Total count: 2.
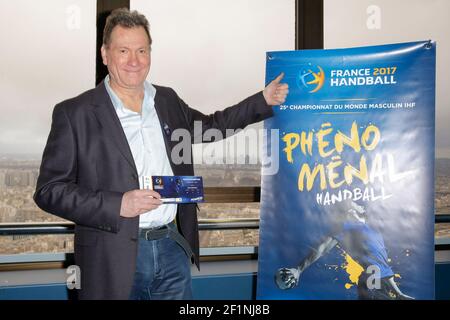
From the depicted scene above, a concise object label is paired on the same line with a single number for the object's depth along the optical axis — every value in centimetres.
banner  195
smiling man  152
